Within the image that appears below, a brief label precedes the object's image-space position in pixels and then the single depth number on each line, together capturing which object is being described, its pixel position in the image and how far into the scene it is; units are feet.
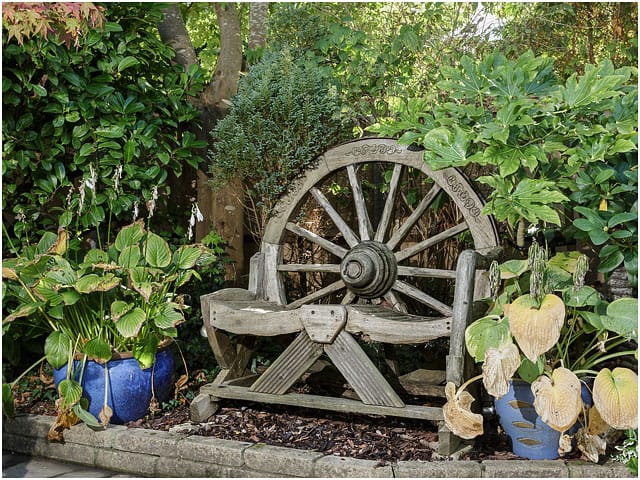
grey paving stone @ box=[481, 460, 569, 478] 10.12
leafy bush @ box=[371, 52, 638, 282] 10.93
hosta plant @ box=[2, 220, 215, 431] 12.52
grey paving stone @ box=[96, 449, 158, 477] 11.91
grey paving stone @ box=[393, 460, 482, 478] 10.20
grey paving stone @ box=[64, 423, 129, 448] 12.35
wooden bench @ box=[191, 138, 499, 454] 11.52
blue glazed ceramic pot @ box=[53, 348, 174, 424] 12.89
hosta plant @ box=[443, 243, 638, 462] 9.79
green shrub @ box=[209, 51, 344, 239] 14.43
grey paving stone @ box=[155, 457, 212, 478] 11.54
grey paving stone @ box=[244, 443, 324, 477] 10.84
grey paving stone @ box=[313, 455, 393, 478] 10.36
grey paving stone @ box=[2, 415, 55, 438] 12.88
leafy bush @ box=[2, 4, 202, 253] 14.89
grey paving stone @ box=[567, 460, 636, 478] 10.11
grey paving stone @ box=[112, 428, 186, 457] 11.92
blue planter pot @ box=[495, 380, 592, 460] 10.68
